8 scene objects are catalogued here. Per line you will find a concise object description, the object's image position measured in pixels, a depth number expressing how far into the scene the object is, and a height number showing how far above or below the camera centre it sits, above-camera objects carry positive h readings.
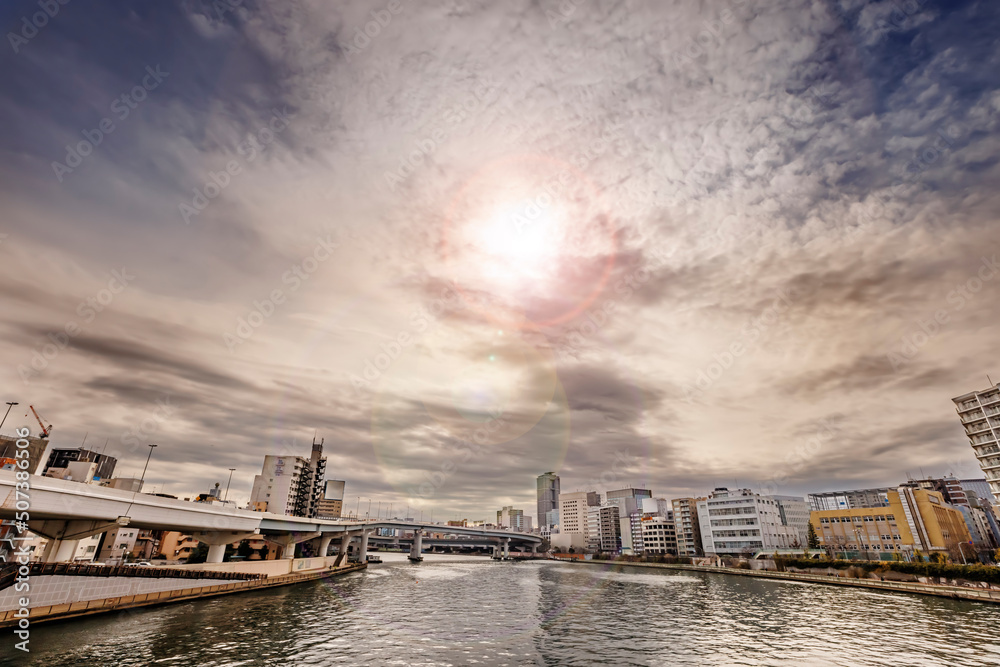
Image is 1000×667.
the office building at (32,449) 69.75 +10.16
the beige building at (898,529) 107.31 -1.14
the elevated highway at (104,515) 34.06 +0.13
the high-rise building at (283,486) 139.12 +9.68
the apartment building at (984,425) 89.62 +19.59
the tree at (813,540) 119.25 -4.28
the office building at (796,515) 153.40 +2.62
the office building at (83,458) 107.18 +13.23
